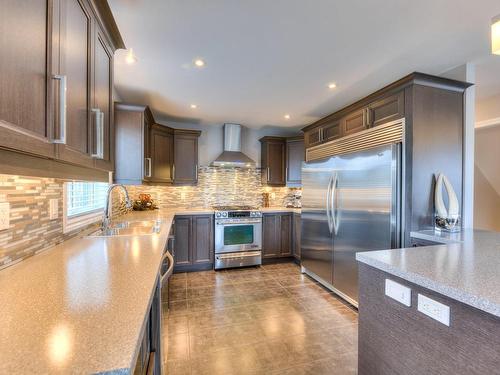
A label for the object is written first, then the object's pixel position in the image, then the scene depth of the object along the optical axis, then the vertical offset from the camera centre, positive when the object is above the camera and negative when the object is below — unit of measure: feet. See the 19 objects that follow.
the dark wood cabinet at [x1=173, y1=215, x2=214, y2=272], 12.00 -2.74
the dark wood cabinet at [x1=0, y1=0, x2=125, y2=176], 2.22 +1.24
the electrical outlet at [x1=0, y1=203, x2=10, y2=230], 3.48 -0.42
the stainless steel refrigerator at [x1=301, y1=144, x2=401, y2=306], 7.26 -0.82
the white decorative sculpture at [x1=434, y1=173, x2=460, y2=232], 6.72 -0.54
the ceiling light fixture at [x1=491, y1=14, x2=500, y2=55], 4.10 +2.59
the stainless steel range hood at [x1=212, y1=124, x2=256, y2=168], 14.17 +2.22
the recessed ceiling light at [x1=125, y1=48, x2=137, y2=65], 6.87 +3.76
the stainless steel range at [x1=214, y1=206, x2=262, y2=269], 12.46 -2.57
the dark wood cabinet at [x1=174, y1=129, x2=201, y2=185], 13.30 +1.68
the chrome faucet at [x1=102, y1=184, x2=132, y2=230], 6.88 -0.93
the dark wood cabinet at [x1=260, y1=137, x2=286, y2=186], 15.08 +1.65
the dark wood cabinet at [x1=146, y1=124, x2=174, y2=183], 11.52 +1.66
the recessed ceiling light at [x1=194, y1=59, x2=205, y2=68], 7.37 +3.80
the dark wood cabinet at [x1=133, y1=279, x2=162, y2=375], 3.56 -2.54
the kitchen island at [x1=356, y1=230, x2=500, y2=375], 2.86 -1.67
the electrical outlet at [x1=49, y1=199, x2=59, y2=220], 4.84 -0.45
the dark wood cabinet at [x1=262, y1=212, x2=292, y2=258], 13.53 -2.61
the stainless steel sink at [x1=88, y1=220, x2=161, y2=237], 6.94 -1.29
